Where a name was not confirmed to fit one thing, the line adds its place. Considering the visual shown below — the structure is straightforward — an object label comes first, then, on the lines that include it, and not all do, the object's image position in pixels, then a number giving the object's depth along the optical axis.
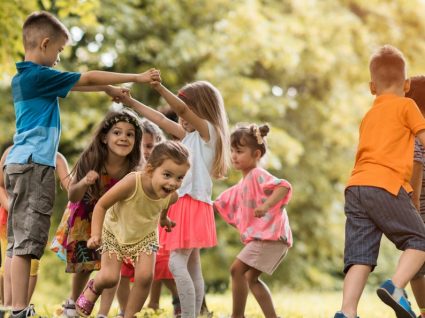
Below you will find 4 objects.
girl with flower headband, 11.17
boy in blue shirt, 9.84
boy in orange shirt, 8.99
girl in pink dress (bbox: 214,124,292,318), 11.47
